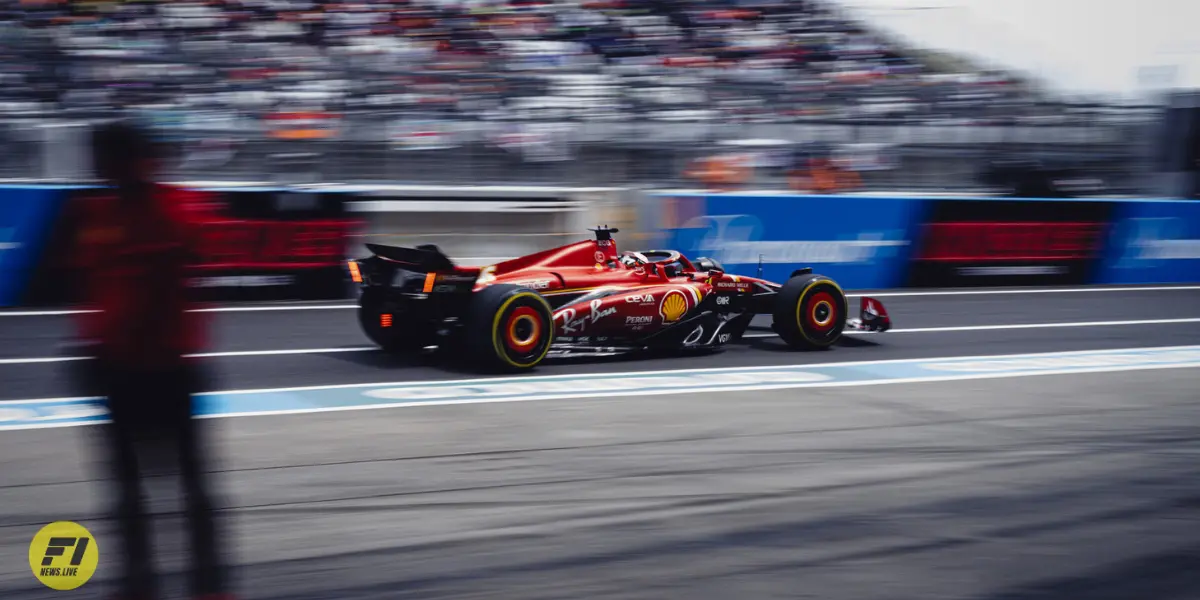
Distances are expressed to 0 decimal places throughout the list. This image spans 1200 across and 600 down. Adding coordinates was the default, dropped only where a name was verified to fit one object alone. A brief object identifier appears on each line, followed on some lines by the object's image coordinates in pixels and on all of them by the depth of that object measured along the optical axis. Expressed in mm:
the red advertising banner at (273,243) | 12047
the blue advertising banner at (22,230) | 11117
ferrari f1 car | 8672
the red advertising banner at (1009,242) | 16031
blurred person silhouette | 3357
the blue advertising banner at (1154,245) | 17484
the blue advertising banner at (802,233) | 14680
